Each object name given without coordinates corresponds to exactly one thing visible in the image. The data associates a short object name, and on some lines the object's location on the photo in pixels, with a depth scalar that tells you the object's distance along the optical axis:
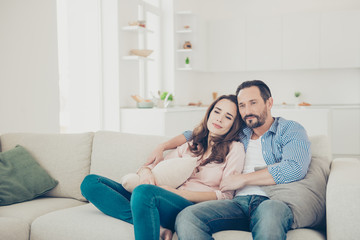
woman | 1.83
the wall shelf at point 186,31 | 6.51
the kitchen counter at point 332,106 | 6.36
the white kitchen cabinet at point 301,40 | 6.70
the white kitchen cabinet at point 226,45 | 7.07
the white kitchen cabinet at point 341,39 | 6.52
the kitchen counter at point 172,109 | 4.97
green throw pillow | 2.45
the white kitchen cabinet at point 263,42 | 6.88
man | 1.77
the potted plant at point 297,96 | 7.02
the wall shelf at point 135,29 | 5.11
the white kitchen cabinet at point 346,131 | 6.37
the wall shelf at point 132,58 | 5.13
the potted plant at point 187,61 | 6.59
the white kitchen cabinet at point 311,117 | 5.54
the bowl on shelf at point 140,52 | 5.28
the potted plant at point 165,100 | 5.36
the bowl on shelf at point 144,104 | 5.12
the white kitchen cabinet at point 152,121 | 4.99
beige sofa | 1.78
